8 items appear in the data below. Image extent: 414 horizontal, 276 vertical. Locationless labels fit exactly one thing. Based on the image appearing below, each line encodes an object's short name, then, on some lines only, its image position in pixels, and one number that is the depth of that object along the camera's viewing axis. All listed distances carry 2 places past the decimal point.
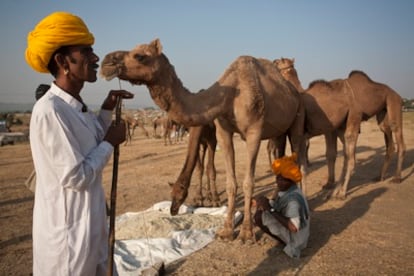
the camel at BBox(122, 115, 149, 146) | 25.96
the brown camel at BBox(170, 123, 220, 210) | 5.28
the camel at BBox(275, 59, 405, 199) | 7.59
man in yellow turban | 1.83
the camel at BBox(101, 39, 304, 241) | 3.89
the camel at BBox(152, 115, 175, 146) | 21.66
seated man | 4.43
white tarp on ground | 4.58
